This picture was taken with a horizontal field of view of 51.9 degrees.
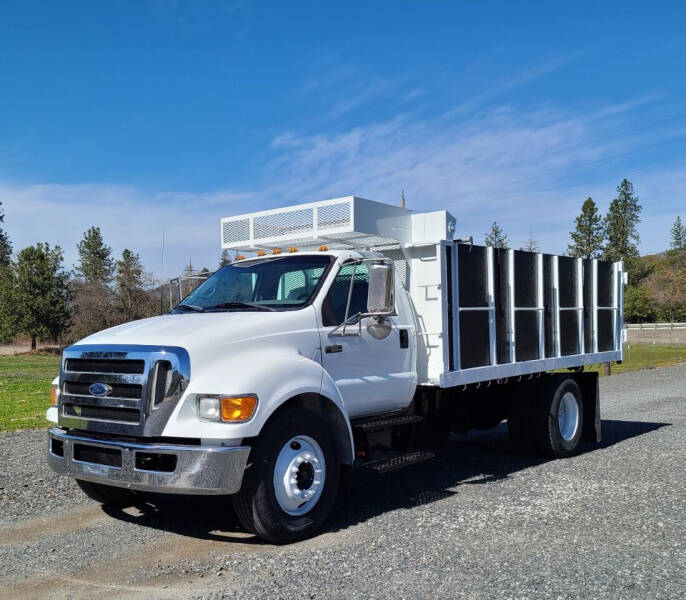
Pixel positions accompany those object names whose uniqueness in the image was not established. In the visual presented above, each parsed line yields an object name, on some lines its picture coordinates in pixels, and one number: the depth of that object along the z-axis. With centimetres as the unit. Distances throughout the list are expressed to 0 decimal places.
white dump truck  515
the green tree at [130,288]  6059
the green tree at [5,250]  8645
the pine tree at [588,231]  7938
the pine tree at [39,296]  5534
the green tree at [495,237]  7275
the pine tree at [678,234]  10544
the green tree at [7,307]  5531
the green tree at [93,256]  7731
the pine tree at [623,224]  8550
